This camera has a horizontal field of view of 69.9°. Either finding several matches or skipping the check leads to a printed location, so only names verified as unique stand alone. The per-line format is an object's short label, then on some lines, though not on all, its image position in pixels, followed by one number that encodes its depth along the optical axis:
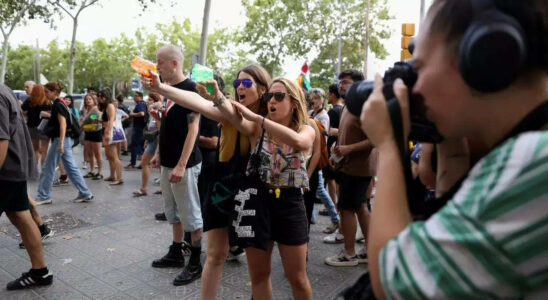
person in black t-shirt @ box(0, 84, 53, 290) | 3.29
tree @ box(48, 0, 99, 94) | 18.70
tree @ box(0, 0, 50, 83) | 17.39
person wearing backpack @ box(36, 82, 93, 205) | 6.54
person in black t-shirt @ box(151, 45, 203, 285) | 3.77
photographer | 0.67
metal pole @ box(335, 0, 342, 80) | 25.62
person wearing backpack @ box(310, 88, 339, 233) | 5.55
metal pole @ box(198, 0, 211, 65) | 11.30
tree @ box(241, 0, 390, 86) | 26.84
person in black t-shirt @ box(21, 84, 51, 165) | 7.27
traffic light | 7.61
